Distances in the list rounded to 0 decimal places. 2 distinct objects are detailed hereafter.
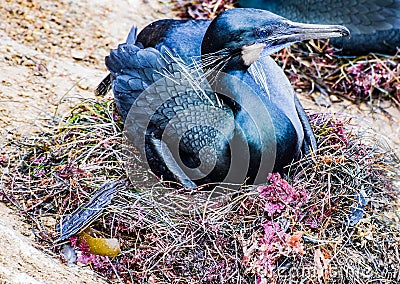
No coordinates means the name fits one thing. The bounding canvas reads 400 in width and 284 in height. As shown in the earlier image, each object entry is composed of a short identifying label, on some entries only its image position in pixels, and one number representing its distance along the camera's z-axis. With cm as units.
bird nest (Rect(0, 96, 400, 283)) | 512
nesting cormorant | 530
